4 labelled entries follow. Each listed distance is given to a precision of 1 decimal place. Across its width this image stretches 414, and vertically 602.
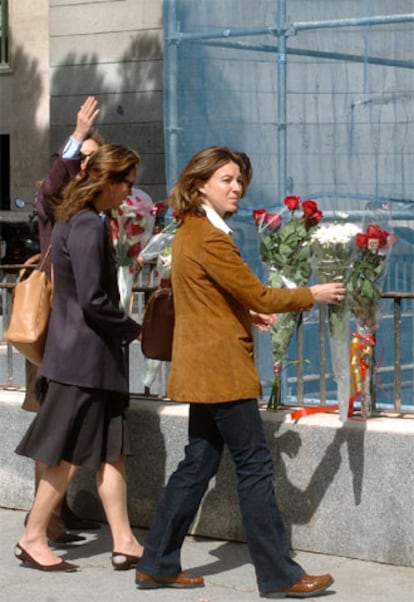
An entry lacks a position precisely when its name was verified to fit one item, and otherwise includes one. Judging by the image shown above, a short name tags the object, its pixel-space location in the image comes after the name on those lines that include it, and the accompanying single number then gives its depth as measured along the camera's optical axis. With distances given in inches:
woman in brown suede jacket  385.4
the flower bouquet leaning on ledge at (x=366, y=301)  413.2
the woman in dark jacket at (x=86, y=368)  417.0
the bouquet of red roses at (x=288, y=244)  430.7
